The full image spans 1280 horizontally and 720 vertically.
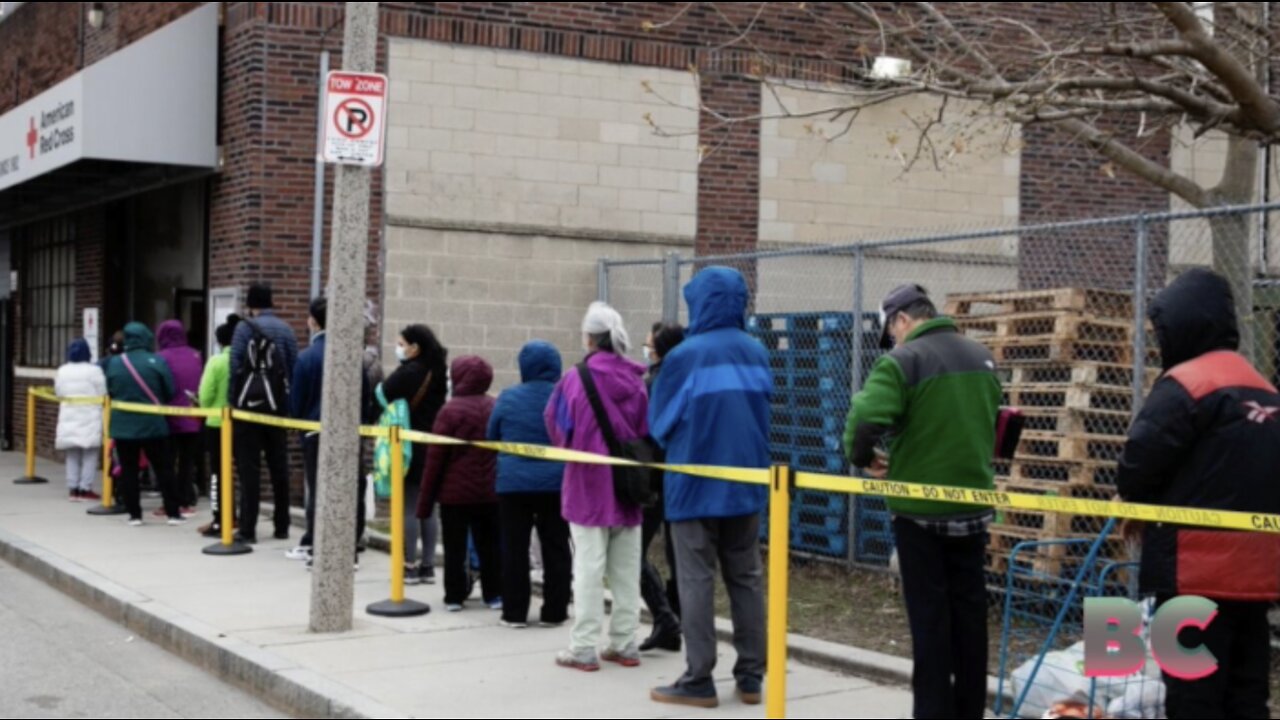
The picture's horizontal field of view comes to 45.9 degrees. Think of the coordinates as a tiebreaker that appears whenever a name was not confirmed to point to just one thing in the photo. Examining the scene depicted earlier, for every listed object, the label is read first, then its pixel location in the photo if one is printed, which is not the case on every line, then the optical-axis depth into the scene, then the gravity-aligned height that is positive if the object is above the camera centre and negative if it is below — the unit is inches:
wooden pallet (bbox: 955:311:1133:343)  376.2 +1.5
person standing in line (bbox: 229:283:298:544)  480.1 -24.6
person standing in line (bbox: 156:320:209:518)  566.3 -30.2
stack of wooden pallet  371.6 -16.6
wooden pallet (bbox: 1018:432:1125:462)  370.6 -28.5
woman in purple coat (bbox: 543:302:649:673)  308.3 -37.6
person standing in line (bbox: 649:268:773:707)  274.1 -24.5
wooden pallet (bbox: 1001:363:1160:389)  374.0 -10.4
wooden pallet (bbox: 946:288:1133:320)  379.9 +8.1
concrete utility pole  338.0 -16.1
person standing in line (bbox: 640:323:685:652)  329.1 -58.7
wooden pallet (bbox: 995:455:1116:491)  370.9 -35.3
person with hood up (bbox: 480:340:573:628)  339.9 -40.3
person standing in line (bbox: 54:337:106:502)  611.8 -47.9
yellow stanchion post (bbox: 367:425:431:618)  363.9 -56.0
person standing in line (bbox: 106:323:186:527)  536.4 -40.4
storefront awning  574.6 +74.2
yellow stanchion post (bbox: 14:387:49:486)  691.4 -73.7
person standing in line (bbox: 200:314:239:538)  510.9 -27.8
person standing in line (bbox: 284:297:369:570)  445.7 -23.0
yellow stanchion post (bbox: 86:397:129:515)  567.5 -72.5
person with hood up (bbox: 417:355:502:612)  363.3 -39.8
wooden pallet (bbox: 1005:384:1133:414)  372.8 -16.1
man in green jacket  241.1 -23.8
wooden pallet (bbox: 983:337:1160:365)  377.7 -4.7
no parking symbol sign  335.6 +43.1
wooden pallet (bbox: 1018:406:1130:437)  372.5 -21.9
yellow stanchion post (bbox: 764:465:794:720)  247.9 -43.7
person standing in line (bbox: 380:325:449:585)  408.5 -21.6
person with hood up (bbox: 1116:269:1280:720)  207.5 -21.5
